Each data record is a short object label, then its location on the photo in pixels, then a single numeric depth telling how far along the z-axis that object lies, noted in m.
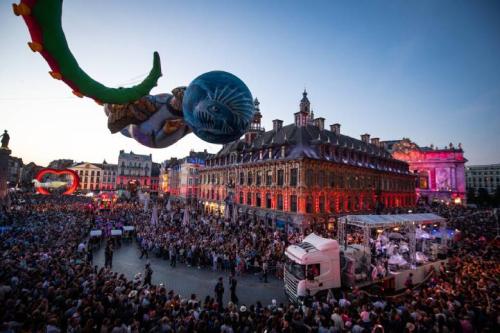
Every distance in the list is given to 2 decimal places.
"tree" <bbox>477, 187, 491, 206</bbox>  67.26
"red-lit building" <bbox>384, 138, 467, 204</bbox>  59.03
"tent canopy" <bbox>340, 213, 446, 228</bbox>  16.34
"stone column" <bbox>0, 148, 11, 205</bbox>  24.75
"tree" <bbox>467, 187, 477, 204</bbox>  71.94
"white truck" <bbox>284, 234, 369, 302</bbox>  12.02
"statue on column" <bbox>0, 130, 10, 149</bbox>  24.61
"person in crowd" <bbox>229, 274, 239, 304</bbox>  12.42
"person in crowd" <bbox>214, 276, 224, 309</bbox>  11.84
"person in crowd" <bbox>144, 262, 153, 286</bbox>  13.30
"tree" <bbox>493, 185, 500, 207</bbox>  64.03
